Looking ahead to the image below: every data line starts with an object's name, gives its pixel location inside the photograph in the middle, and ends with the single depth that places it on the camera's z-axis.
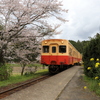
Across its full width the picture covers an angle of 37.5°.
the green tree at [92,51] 7.07
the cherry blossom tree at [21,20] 8.25
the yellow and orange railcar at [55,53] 12.24
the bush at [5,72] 8.82
